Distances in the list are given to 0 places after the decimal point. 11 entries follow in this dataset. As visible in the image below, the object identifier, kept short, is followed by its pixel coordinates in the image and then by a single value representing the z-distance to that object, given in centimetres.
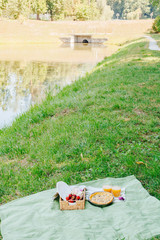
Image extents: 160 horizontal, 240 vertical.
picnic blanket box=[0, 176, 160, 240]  276
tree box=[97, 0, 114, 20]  7535
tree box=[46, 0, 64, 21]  5844
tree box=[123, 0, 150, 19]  7962
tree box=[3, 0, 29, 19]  4600
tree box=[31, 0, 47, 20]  5375
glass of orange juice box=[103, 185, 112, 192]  344
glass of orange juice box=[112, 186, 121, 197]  339
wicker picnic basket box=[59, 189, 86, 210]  319
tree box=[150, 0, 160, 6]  1432
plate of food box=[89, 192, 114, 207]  325
